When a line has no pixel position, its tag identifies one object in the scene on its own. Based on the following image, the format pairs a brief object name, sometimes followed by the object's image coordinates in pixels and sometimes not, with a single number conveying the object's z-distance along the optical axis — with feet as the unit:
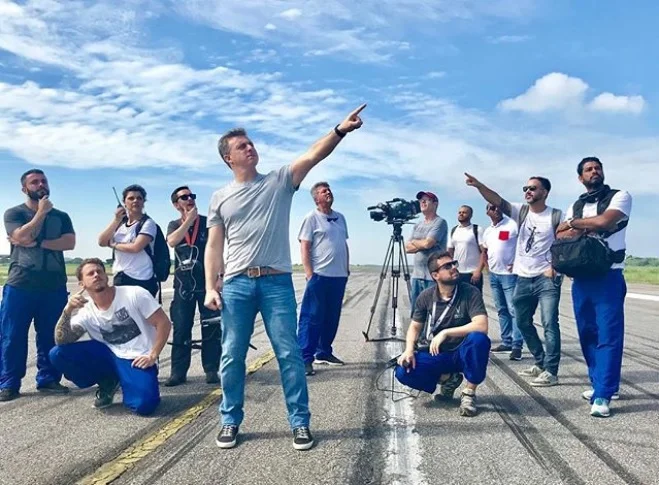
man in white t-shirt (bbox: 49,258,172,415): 16.57
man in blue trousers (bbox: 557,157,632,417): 15.78
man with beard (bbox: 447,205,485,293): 27.78
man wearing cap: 24.40
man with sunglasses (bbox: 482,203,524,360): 26.13
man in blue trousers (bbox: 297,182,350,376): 22.44
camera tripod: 26.73
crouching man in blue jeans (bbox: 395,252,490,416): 15.89
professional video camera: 26.02
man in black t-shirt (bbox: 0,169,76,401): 18.29
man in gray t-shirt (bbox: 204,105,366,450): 13.48
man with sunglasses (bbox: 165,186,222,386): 19.66
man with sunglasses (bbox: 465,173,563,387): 19.26
